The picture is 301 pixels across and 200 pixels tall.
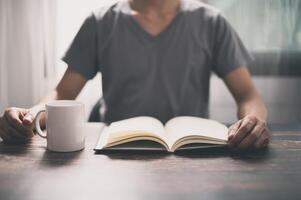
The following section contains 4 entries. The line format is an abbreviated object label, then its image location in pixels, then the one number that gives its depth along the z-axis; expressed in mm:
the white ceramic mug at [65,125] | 911
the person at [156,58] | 1397
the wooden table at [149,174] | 716
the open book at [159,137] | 944
